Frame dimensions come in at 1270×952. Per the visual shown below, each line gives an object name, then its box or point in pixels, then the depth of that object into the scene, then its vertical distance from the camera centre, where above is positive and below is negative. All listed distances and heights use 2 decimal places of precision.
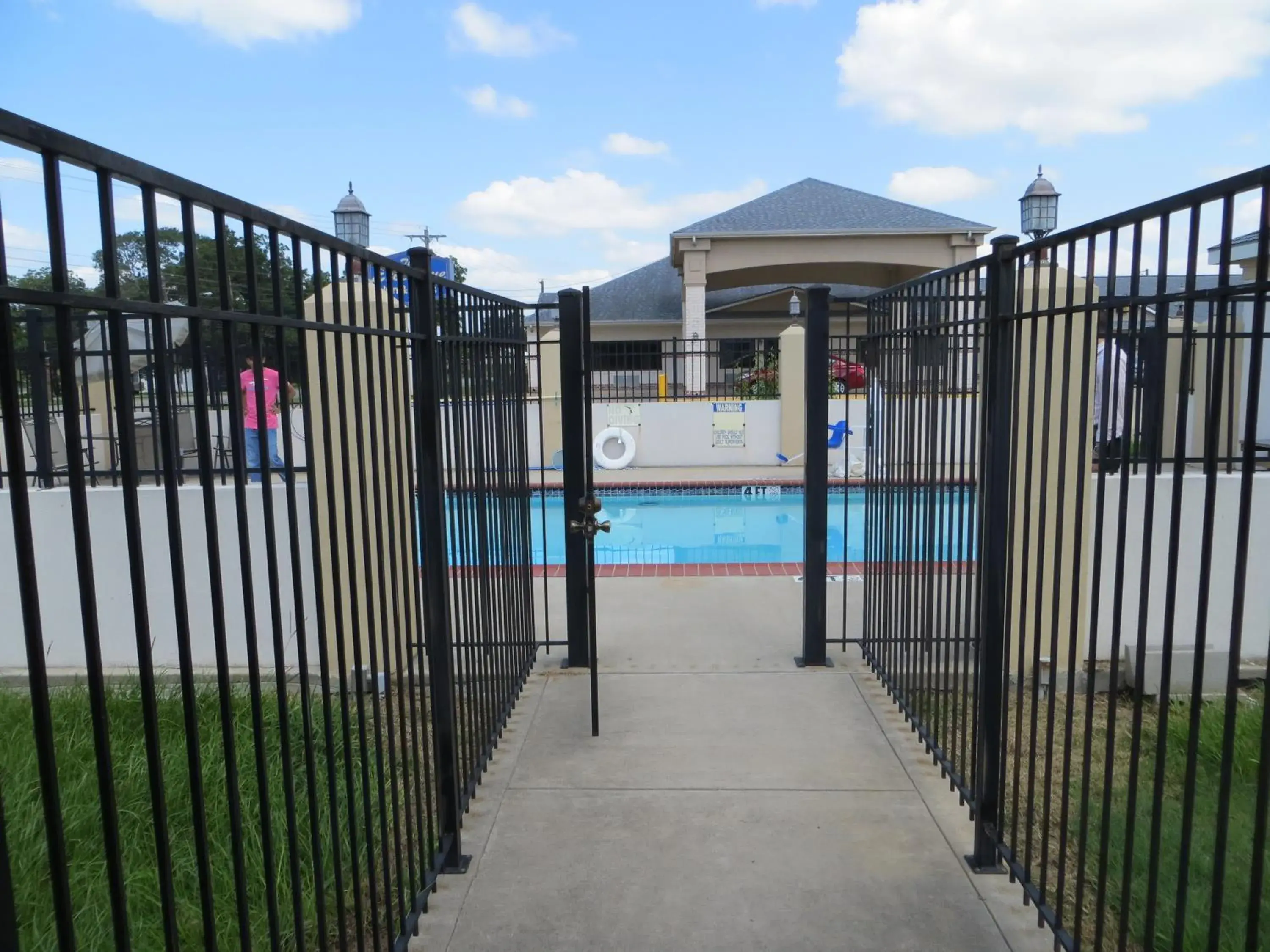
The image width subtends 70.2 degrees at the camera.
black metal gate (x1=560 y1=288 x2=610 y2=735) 4.04 -0.40
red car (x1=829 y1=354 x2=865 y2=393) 15.27 +0.38
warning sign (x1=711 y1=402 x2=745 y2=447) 14.05 -0.40
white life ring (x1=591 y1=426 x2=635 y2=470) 13.55 -0.71
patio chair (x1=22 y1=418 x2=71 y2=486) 5.90 -0.25
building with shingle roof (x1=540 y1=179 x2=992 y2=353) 17.73 +2.93
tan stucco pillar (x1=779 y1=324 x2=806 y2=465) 13.54 +0.13
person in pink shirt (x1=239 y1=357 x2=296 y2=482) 5.16 -0.10
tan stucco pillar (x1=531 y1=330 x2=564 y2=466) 13.52 +0.05
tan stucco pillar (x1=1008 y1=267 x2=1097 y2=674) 4.27 -0.44
